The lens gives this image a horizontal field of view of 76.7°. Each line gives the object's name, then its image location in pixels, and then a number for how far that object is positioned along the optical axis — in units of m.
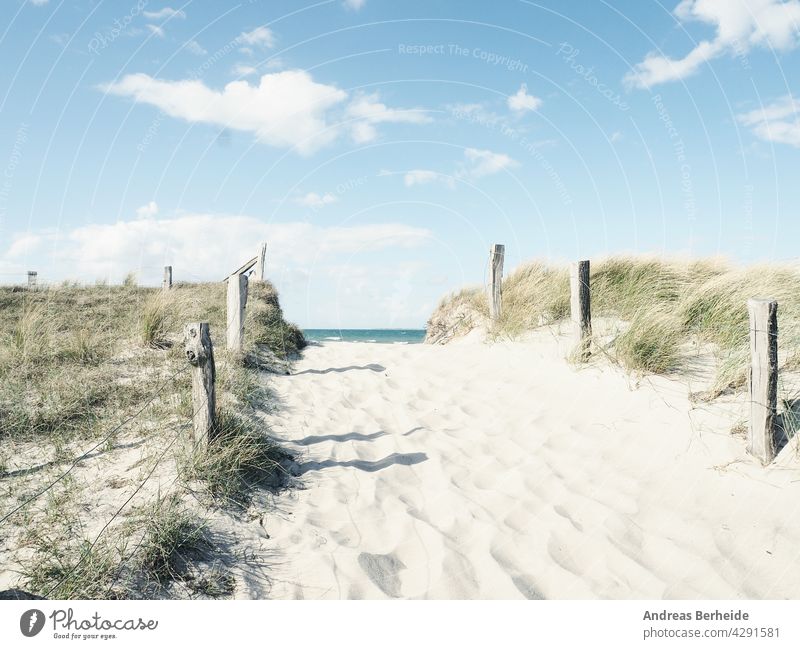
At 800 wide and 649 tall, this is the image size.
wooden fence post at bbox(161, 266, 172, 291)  19.81
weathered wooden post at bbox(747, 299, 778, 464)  4.26
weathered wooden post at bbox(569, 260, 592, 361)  6.94
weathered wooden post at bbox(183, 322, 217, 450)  4.00
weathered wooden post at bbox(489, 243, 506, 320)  9.39
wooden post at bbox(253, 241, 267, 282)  17.23
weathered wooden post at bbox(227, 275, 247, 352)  7.70
